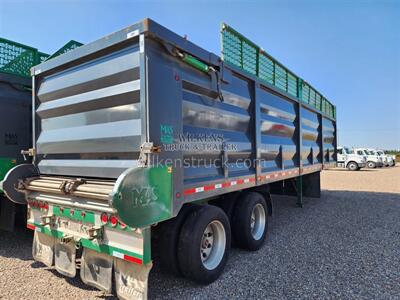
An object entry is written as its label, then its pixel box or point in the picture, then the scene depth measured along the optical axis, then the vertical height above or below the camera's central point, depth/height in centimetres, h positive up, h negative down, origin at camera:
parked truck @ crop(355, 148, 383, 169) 2581 -77
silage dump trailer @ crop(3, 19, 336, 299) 256 -4
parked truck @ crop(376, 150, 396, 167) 2735 -83
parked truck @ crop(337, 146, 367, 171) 2400 -69
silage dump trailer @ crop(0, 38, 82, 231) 434 +82
